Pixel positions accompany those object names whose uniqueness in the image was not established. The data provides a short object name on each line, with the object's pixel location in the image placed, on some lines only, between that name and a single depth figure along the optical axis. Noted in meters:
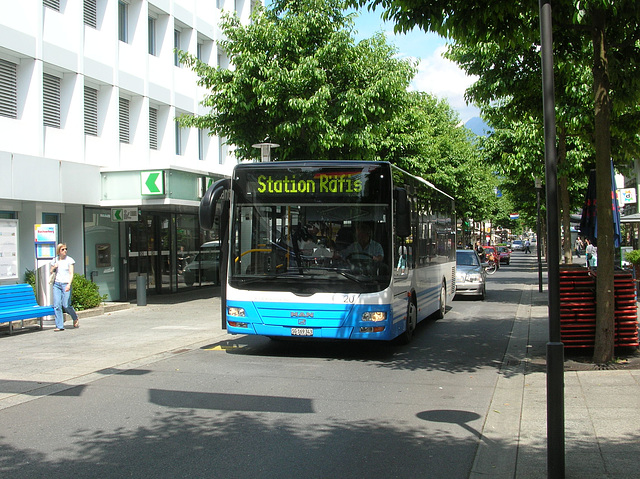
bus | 9.77
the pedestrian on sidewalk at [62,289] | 13.85
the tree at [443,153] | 24.03
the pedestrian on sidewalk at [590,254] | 26.39
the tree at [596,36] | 8.16
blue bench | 12.92
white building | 16.03
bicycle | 42.51
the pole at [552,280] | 4.50
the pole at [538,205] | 22.23
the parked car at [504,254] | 53.75
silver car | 20.70
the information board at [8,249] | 14.25
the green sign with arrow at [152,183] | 17.45
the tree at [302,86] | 17.09
